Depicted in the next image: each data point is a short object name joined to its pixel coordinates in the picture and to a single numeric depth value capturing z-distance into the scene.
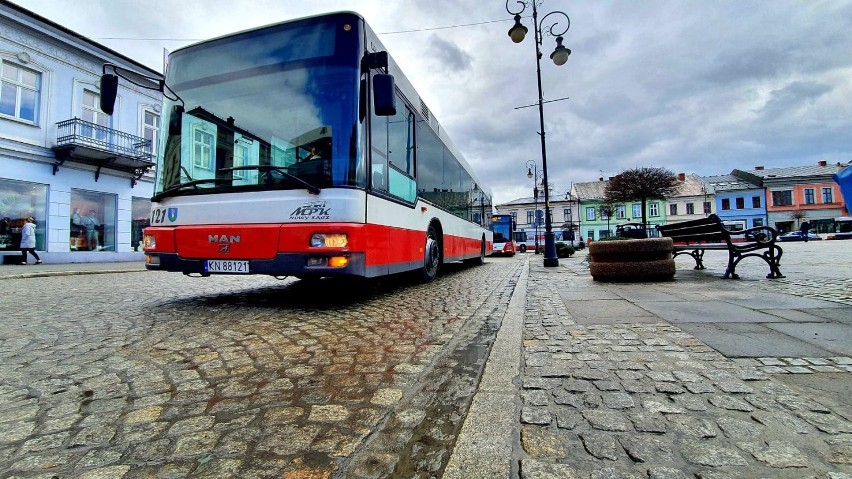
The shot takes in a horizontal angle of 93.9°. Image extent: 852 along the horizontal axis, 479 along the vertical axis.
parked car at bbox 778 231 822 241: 43.19
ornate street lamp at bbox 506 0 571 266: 11.70
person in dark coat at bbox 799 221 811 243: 40.33
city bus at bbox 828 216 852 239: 46.41
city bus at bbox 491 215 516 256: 28.89
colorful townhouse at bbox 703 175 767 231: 53.97
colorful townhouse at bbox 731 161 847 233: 50.69
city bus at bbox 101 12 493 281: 4.36
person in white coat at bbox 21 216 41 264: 13.57
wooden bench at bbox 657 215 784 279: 6.51
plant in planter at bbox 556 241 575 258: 20.12
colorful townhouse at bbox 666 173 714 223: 56.97
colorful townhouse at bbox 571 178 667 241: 59.88
